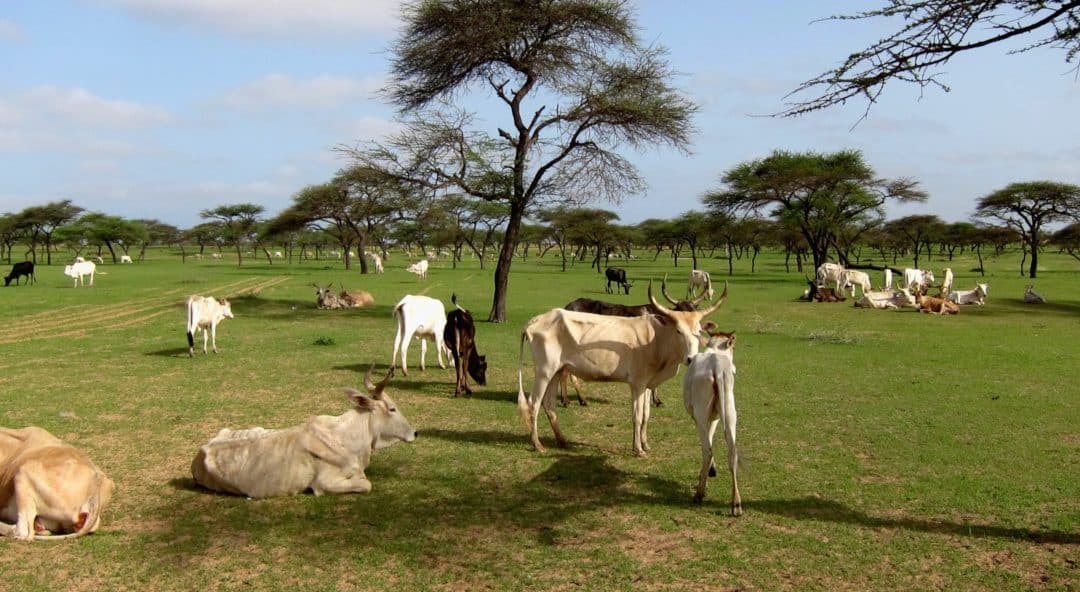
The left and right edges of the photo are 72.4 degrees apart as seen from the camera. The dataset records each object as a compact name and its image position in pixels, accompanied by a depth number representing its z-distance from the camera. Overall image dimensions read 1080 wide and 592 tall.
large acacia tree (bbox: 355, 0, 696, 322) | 19.36
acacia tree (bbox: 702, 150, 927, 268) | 38.28
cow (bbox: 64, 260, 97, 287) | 34.19
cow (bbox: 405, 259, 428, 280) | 42.69
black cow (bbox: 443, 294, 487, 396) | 10.94
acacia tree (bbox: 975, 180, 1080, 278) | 40.38
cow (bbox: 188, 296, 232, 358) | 14.09
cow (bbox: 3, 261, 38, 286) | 33.18
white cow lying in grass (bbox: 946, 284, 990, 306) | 24.66
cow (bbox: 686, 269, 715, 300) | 31.86
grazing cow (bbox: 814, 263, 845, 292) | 30.00
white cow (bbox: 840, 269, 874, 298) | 29.15
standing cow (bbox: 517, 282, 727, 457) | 8.05
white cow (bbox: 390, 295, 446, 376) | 12.30
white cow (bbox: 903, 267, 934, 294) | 29.08
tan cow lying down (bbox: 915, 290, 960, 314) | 22.41
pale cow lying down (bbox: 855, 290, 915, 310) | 24.34
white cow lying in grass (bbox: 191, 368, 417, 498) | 6.42
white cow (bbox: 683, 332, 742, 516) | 6.02
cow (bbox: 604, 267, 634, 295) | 32.19
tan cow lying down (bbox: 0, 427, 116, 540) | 5.32
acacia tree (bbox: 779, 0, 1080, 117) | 5.29
